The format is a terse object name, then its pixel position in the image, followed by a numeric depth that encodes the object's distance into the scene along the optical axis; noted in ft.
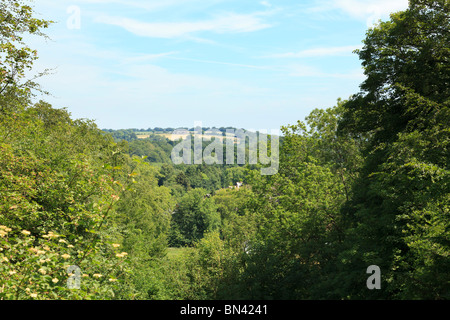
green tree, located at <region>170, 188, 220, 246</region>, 255.91
